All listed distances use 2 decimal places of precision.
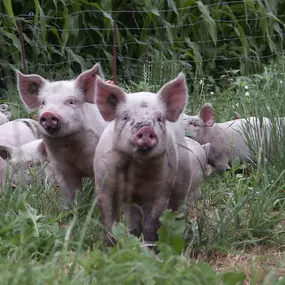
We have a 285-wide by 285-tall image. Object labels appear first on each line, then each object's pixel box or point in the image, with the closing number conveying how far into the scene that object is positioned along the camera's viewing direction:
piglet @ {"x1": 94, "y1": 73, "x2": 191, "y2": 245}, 8.39
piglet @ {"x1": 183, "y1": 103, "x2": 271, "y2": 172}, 12.99
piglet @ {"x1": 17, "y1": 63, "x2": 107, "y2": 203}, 9.92
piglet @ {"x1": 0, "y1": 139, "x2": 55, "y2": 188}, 10.98
